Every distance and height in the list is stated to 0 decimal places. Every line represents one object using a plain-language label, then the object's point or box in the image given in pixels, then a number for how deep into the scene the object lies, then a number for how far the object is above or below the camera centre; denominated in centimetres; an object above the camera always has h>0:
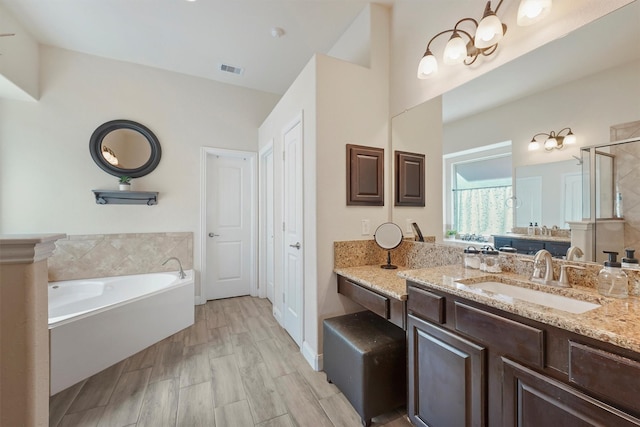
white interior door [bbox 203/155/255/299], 364 -20
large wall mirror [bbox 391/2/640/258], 115 +59
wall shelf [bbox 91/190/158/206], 301 +20
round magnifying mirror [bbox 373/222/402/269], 205 -19
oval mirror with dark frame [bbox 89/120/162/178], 303 +79
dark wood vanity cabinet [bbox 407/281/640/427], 74 -57
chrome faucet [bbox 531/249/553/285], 127 -27
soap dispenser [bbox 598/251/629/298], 104 -28
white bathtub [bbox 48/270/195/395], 183 -92
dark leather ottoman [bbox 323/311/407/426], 150 -93
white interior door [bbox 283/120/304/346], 231 -20
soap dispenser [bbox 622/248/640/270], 109 -20
